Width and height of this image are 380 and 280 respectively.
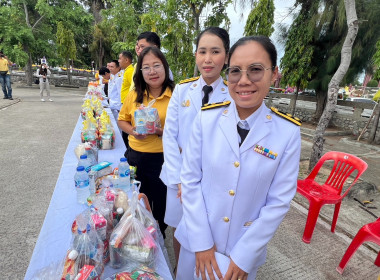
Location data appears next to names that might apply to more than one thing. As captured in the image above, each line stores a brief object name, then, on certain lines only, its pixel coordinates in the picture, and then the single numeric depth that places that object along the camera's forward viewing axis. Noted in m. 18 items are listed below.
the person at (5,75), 10.21
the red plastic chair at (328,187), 2.68
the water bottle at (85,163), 2.02
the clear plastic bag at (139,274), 1.11
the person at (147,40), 2.88
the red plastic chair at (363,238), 2.07
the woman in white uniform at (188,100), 1.69
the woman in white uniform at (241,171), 1.12
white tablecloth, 1.30
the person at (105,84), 8.86
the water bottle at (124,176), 2.00
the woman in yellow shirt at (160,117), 2.10
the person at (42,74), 10.62
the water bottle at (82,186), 1.85
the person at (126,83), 3.81
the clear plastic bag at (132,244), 1.23
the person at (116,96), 4.81
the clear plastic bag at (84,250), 1.10
